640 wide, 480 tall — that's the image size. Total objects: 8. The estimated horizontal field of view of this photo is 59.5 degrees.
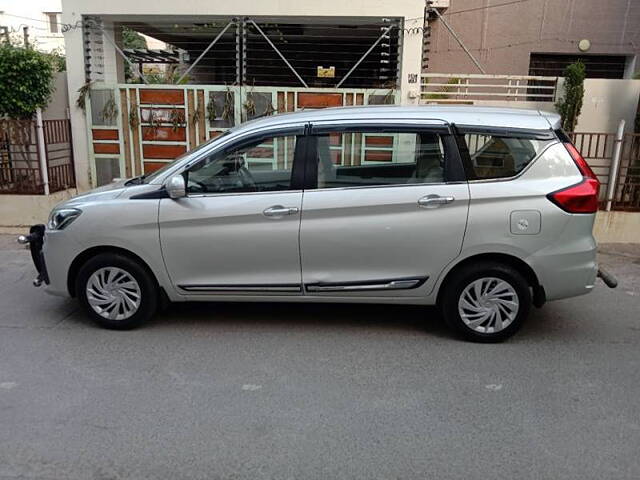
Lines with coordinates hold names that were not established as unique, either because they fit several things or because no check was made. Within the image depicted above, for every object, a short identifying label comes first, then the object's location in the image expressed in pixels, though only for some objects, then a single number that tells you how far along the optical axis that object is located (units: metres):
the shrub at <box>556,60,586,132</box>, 8.49
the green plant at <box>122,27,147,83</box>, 10.77
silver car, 4.36
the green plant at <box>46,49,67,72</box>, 9.30
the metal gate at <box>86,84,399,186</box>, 9.31
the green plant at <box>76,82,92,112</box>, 9.35
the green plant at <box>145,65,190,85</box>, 10.17
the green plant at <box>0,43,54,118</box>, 8.42
